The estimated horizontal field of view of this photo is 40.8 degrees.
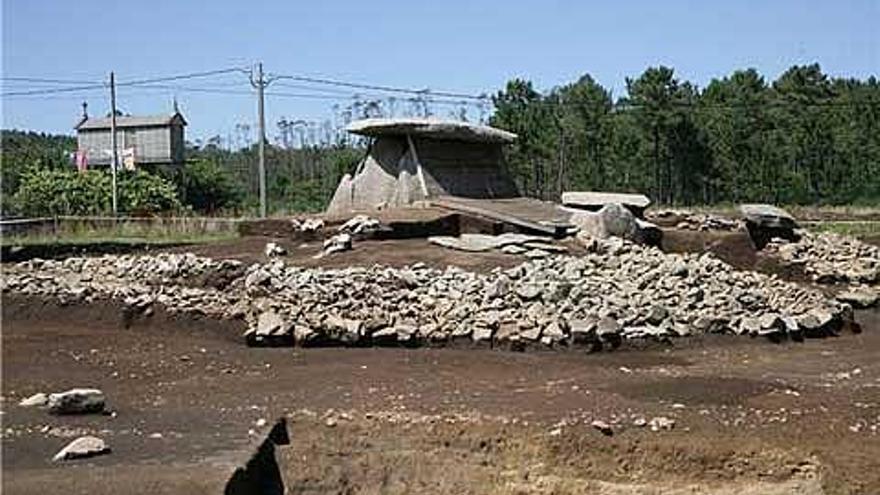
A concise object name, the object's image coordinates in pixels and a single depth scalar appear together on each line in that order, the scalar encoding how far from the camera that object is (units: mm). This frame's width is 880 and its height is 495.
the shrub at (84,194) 43000
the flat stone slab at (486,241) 19625
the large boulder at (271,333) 15195
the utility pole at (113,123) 41156
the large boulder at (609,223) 21484
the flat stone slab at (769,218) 24625
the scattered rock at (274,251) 20094
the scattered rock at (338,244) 19594
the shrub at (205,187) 50688
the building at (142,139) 55375
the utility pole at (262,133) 36562
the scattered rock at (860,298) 19625
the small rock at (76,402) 10156
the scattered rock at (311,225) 21859
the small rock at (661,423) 10211
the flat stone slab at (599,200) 25245
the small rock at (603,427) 10066
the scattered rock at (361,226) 20609
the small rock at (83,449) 8445
